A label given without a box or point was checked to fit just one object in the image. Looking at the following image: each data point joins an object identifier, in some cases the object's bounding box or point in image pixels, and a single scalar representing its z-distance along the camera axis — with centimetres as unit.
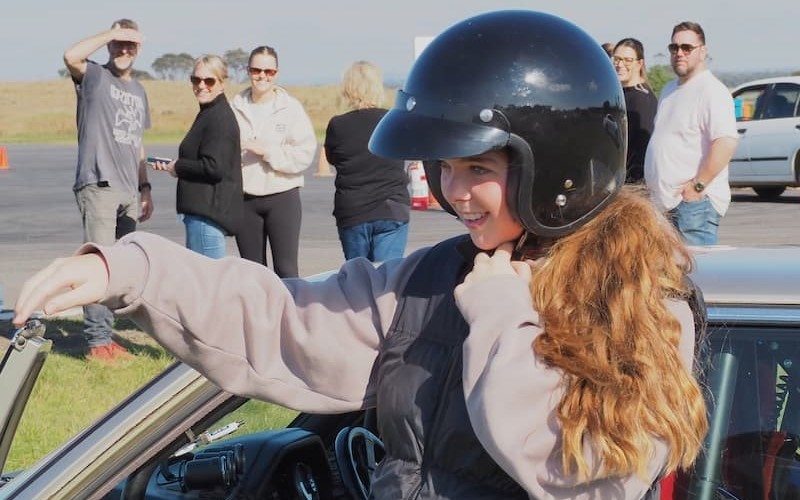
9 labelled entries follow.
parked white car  1559
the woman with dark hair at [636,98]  731
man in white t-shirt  654
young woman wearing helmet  181
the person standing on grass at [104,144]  702
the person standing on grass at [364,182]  672
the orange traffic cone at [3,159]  2538
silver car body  230
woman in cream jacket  710
